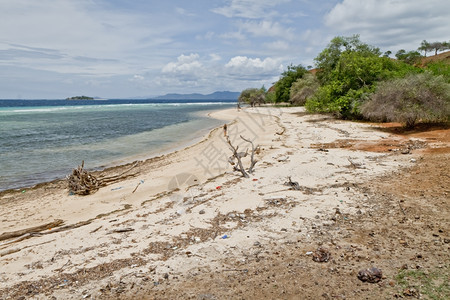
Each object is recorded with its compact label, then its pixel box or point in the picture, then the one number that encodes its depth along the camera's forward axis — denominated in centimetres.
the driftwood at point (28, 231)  643
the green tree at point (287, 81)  5025
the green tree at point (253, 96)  6292
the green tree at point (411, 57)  5750
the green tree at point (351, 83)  2075
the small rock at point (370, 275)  378
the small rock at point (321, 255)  433
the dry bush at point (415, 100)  1420
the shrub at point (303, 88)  3844
